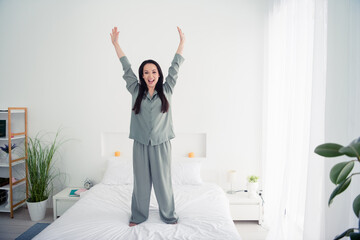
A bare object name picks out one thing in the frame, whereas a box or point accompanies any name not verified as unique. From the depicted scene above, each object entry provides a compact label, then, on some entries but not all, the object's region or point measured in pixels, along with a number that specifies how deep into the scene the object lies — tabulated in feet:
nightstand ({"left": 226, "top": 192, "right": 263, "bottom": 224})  9.07
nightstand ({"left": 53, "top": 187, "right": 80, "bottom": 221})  9.31
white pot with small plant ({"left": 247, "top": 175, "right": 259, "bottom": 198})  9.45
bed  5.63
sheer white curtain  5.77
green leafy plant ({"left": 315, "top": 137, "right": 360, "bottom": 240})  3.60
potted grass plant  9.52
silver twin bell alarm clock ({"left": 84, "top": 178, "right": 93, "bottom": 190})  10.05
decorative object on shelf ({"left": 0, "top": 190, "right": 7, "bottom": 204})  10.28
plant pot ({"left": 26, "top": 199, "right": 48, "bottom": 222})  9.41
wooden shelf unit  9.60
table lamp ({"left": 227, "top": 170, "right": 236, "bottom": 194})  9.64
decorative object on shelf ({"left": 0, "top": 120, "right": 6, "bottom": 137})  10.11
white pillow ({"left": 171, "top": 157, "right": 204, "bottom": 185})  9.36
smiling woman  6.32
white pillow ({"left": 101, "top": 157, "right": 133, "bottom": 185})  9.39
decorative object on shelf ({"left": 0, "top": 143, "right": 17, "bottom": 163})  10.07
